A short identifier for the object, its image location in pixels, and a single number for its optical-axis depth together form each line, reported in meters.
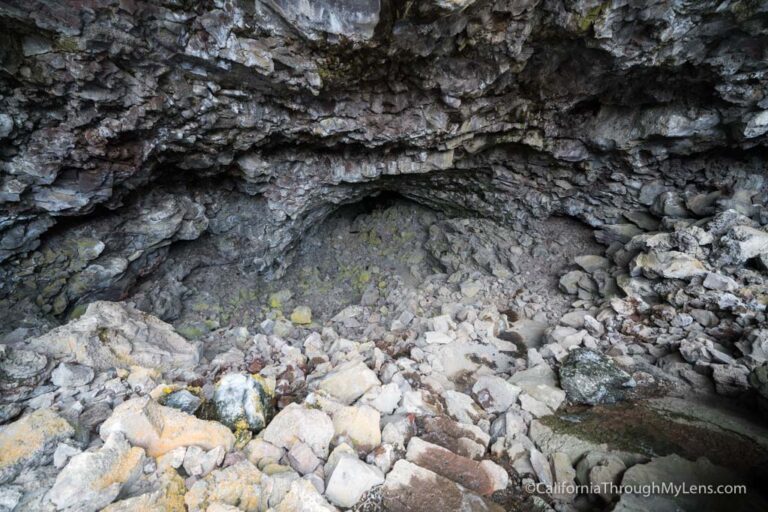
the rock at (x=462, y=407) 3.58
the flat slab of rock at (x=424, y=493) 2.46
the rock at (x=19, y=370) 3.01
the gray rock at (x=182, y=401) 3.03
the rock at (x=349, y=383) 3.68
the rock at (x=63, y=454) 2.35
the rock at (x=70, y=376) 3.17
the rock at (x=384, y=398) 3.49
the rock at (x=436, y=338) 5.26
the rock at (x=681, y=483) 2.54
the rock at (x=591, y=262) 6.21
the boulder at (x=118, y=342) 3.50
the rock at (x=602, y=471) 2.76
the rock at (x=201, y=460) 2.43
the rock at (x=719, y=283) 4.45
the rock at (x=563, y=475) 2.83
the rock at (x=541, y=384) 3.80
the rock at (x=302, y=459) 2.66
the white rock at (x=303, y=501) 2.23
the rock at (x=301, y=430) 2.84
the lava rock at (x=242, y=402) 3.02
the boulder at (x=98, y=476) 2.06
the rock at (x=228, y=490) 2.22
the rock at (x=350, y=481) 2.46
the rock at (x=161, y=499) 2.04
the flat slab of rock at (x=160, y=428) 2.52
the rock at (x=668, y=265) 4.79
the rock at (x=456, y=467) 2.79
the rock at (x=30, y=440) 2.29
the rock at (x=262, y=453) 2.67
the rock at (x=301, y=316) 7.03
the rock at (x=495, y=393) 3.82
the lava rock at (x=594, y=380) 3.83
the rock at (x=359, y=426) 2.98
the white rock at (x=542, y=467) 2.92
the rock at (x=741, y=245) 4.53
